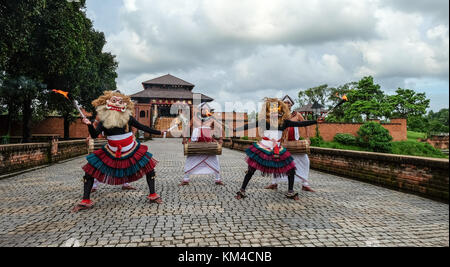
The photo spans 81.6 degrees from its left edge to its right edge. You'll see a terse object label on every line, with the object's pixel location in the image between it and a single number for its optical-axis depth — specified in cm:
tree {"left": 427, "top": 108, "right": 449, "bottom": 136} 3834
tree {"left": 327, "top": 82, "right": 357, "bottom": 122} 4753
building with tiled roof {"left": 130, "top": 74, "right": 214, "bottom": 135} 4947
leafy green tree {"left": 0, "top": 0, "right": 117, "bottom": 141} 944
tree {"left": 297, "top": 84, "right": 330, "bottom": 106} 5773
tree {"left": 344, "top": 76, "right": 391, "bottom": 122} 3650
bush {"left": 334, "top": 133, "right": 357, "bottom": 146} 3055
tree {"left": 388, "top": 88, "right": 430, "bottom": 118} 4041
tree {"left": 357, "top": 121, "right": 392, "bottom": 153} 2922
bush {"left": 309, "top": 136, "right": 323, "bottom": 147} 2836
